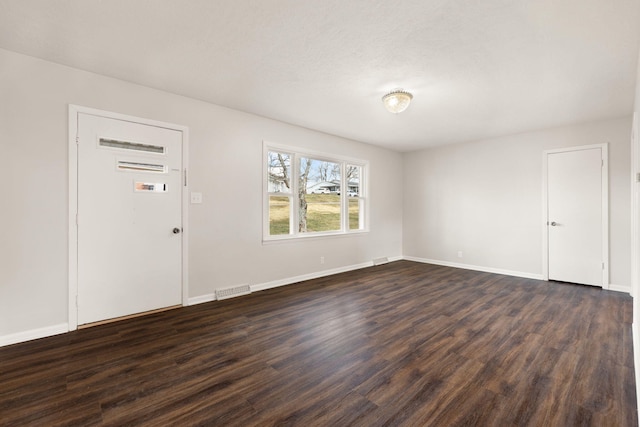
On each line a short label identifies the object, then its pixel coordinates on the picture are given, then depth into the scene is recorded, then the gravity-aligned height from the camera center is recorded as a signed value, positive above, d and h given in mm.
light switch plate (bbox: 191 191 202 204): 3541 +192
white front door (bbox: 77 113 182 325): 2871 -53
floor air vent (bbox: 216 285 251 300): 3737 -1067
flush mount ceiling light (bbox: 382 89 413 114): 3182 +1299
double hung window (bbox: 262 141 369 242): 4445 +344
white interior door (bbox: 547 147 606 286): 4277 -26
